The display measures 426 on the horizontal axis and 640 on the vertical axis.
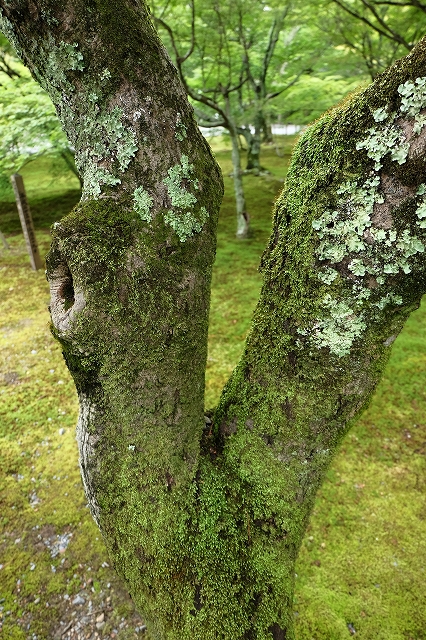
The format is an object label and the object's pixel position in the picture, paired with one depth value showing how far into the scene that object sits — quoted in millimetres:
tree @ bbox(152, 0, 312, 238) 6602
